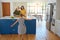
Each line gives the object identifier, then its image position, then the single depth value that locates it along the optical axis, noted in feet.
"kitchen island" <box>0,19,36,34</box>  10.01
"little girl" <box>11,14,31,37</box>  7.77
